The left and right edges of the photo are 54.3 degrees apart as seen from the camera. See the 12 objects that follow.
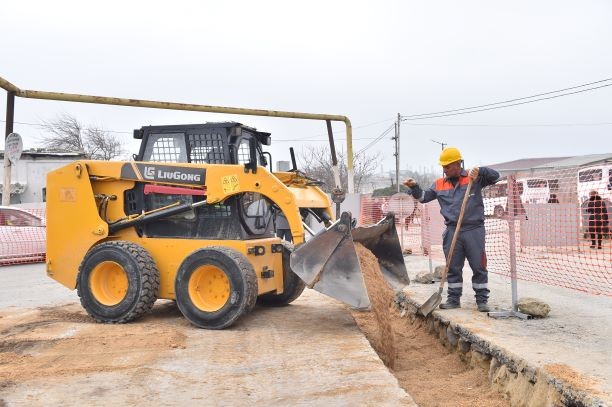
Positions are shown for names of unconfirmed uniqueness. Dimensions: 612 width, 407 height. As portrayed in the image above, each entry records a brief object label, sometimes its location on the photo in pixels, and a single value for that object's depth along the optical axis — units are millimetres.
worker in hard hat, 6938
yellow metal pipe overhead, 9672
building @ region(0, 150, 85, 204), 35844
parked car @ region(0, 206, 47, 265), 14844
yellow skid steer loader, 6285
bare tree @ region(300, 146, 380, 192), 41344
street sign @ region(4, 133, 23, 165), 11992
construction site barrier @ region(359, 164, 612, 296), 7703
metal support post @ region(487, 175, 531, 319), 6629
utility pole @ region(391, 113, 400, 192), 45375
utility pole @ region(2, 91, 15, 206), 9813
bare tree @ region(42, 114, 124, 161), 41219
